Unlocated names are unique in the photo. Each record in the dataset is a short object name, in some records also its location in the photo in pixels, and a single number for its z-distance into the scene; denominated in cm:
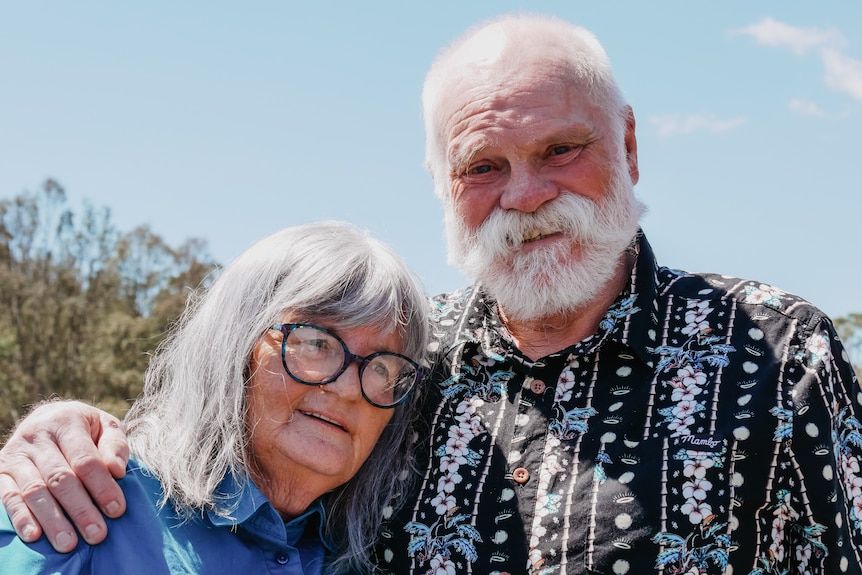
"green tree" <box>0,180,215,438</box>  2030
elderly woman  247
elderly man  242
